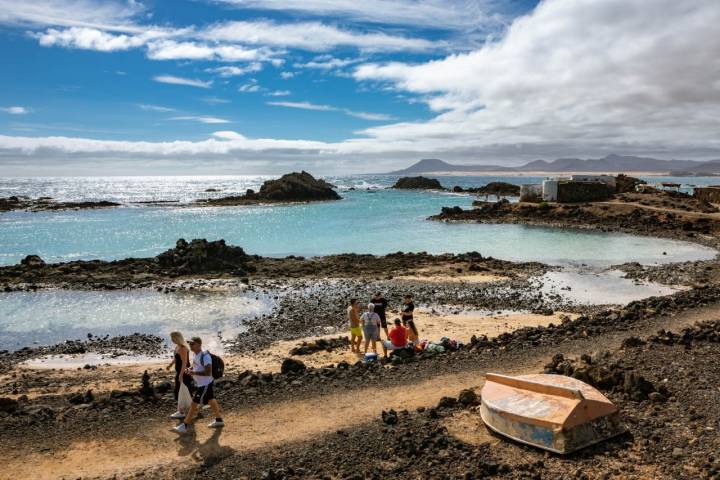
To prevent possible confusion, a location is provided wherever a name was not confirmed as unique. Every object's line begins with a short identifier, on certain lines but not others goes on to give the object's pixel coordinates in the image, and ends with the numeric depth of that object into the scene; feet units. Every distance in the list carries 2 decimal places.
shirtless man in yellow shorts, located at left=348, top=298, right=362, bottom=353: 49.83
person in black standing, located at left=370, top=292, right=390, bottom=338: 53.62
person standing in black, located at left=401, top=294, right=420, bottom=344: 49.01
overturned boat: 25.17
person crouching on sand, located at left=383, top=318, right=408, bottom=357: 45.29
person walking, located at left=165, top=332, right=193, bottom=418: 31.60
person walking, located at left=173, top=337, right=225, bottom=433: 30.58
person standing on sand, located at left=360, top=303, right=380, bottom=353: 47.29
